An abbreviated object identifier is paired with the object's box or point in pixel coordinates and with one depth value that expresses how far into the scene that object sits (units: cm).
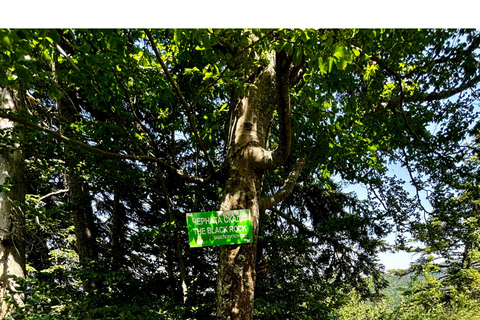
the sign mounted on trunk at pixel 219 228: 167
